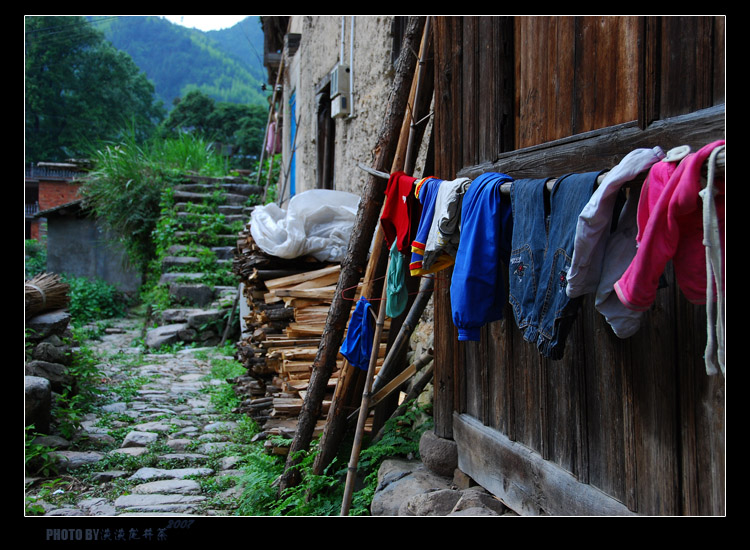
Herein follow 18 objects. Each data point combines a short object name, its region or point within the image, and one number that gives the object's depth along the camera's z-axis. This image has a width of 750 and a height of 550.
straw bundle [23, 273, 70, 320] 7.07
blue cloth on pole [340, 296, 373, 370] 4.05
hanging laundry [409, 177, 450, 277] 3.06
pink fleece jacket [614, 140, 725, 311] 1.53
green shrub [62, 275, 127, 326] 15.12
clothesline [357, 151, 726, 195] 1.50
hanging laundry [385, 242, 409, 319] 3.65
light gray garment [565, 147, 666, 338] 1.83
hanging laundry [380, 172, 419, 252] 3.40
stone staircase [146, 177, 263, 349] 11.41
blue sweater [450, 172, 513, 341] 2.55
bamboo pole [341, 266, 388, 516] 3.59
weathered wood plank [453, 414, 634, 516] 2.37
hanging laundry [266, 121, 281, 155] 15.80
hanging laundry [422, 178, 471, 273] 2.81
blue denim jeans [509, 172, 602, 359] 2.04
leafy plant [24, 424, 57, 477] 4.99
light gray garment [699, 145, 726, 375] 1.46
